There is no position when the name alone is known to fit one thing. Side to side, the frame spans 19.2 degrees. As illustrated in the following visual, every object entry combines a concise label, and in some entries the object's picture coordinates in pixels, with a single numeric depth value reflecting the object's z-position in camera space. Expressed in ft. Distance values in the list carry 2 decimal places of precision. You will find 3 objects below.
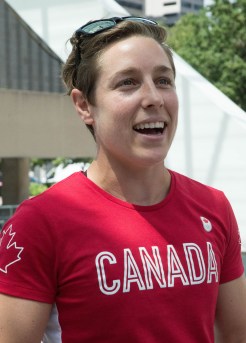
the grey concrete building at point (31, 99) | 43.73
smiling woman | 5.50
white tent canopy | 25.16
